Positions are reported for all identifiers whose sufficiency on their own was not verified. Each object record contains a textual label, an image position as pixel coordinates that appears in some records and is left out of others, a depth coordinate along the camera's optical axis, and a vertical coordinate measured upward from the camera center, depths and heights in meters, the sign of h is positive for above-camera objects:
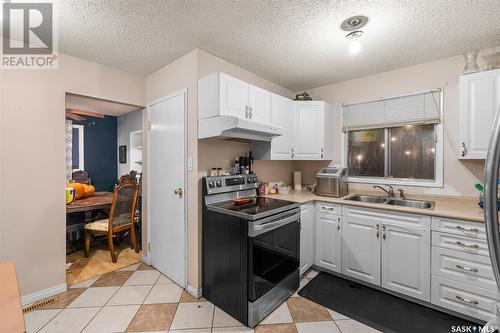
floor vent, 2.05 -1.29
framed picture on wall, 5.09 +0.22
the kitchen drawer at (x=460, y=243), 1.80 -0.64
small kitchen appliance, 2.78 -0.22
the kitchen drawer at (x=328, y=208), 2.55 -0.50
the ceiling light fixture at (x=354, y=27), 1.79 +1.13
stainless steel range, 1.85 -0.76
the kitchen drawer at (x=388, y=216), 2.06 -0.51
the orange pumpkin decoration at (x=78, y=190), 3.53 -0.40
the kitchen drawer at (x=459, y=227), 1.81 -0.52
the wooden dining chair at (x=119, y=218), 3.04 -0.76
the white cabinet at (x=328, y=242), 2.55 -0.88
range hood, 1.92 +0.32
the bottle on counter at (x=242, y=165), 2.66 -0.01
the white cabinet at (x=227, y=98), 2.06 +0.64
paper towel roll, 3.44 -0.24
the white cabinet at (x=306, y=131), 2.98 +0.45
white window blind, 2.59 +0.65
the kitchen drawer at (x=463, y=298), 1.77 -1.08
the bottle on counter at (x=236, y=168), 2.59 -0.04
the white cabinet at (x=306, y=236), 2.54 -0.82
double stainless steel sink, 2.44 -0.42
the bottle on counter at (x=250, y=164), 2.75 -0.01
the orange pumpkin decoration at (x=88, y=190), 3.77 -0.44
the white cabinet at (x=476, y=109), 2.04 +0.50
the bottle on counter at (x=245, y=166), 2.69 -0.02
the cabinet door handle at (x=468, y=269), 1.82 -0.84
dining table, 2.99 -0.55
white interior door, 2.41 -0.26
